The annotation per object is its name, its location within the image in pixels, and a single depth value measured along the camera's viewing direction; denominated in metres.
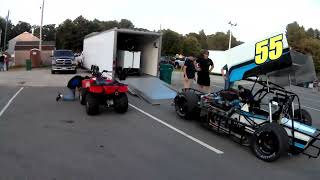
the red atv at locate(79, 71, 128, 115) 8.13
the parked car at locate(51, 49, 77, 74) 22.06
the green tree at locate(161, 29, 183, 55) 54.40
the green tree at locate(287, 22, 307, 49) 50.12
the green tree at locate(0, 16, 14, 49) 93.90
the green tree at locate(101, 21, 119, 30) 64.35
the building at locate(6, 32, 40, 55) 72.97
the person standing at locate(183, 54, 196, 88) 10.19
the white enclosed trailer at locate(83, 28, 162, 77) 13.25
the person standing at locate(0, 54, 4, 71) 24.68
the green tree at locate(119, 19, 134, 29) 70.09
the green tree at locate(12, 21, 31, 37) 100.34
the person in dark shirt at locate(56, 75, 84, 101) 9.96
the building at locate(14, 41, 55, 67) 33.08
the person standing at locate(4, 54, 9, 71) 24.97
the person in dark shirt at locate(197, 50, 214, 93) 9.35
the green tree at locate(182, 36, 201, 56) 56.98
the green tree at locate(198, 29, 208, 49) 76.99
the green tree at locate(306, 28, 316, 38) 74.14
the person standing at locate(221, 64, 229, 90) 6.82
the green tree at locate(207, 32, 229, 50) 71.91
